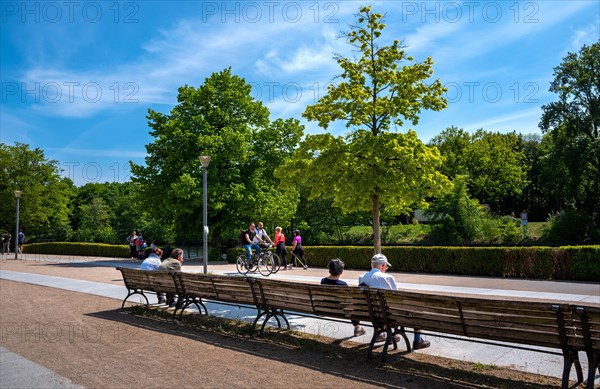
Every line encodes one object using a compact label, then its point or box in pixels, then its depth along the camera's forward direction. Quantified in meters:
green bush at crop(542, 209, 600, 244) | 32.09
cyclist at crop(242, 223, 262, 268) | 16.86
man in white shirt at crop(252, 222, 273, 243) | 16.93
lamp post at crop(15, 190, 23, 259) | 30.04
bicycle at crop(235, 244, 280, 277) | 16.95
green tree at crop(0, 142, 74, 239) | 47.84
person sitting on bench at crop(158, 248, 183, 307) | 10.31
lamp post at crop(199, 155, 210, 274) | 14.97
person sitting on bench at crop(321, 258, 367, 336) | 7.39
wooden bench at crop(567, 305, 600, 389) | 4.57
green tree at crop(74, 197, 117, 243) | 50.35
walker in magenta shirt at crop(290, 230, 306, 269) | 19.87
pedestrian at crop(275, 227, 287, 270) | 18.87
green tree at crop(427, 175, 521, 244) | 34.31
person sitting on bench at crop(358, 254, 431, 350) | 6.61
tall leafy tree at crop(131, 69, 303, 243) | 27.02
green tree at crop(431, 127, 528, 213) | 55.56
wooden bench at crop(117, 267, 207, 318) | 9.45
